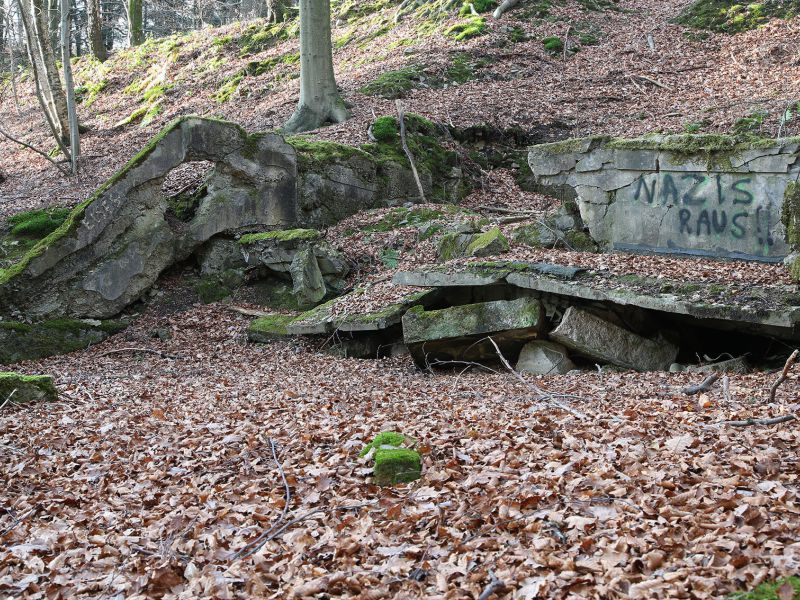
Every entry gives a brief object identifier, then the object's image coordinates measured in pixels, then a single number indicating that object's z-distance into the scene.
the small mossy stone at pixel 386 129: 16.06
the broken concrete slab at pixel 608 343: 8.91
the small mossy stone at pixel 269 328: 11.60
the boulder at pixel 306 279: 12.57
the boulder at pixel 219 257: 13.82
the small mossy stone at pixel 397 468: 5.09
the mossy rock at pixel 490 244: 10.70
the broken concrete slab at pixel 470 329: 9.23
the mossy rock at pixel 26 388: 8.17
